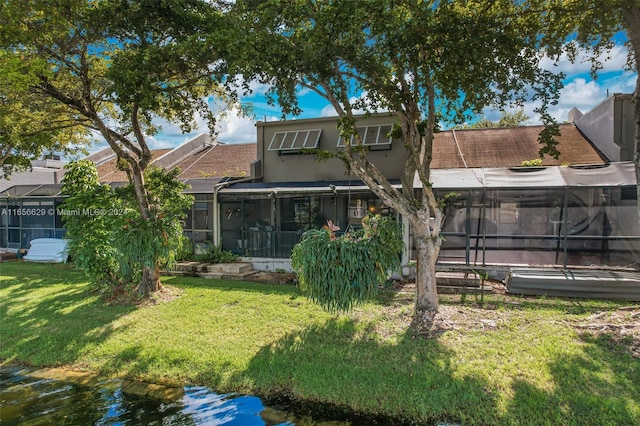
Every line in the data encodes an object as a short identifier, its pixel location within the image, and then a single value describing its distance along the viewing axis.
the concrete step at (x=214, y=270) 11.59
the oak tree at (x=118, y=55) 7.16
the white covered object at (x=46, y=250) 14.85
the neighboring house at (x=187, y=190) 14.30
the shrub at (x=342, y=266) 6.36
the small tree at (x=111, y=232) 8.57
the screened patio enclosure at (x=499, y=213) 10.21
